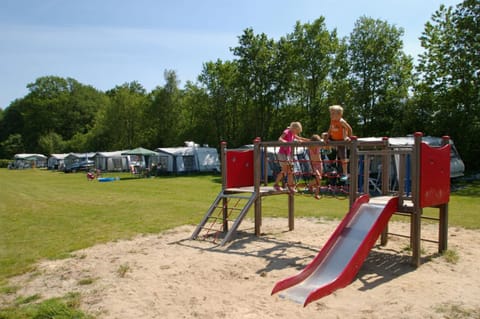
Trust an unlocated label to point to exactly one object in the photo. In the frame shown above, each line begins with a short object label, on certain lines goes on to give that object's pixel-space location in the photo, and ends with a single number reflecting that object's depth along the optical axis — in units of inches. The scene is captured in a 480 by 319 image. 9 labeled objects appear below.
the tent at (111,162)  1594.5
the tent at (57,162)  1960.6
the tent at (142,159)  1261.1
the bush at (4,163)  2674.2
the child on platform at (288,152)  320.2
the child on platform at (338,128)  275.0
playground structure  199.0
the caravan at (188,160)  1261.1
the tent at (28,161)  2352.4
